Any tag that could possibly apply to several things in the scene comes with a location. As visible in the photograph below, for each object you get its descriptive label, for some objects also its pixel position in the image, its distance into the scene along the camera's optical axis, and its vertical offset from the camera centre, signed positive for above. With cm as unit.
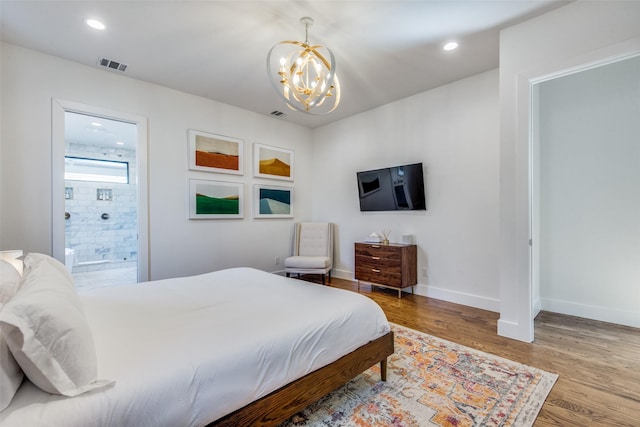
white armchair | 459 -49
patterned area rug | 158 -116
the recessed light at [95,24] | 243 +171
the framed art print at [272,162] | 467 +93
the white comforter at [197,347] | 93 -58
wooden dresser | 374 -72
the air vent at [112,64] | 306 +172
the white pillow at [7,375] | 82 -49
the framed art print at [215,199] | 396 +25
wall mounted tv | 394 +38
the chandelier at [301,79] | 227 +115
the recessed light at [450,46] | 278 +169
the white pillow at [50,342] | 87 -41
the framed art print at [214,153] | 396 +94
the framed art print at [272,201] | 469 +24
